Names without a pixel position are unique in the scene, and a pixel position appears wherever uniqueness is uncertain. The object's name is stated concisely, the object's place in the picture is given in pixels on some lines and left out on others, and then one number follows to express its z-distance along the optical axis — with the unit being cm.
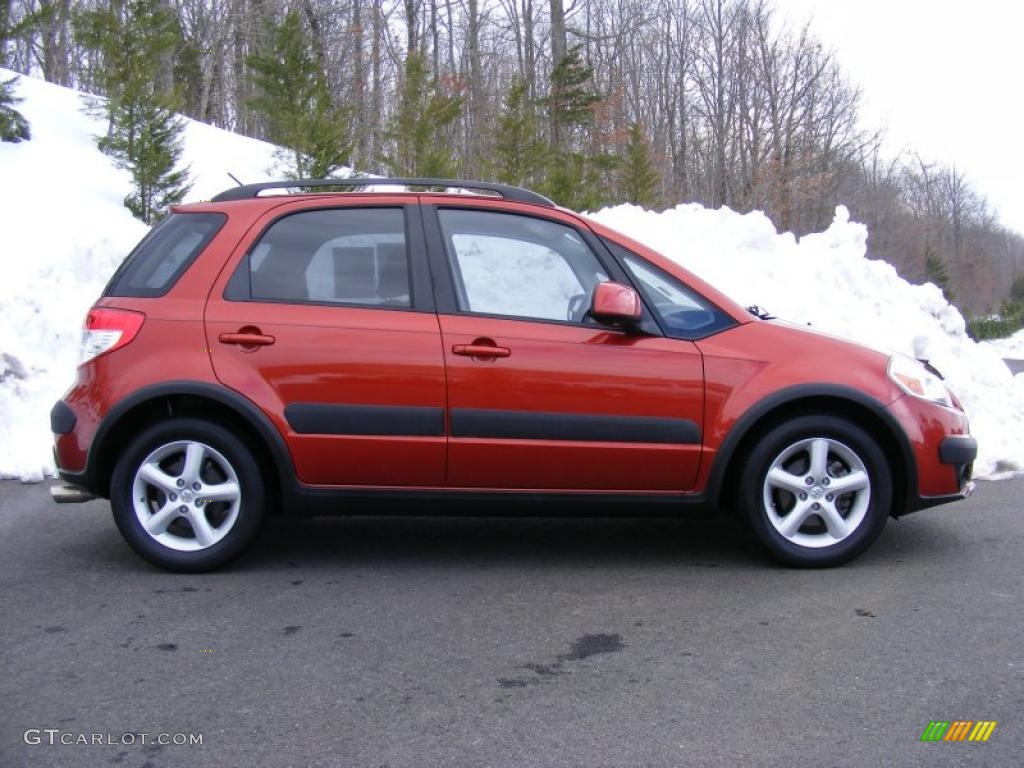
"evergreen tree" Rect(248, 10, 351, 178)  1642
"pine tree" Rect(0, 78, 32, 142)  1407
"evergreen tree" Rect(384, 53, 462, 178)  1828
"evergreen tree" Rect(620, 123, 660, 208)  2381
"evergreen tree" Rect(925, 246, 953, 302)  4350
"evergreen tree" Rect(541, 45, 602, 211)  2141
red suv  467
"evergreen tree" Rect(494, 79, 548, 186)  1994
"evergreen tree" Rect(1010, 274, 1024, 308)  6194
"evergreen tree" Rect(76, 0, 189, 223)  1388
